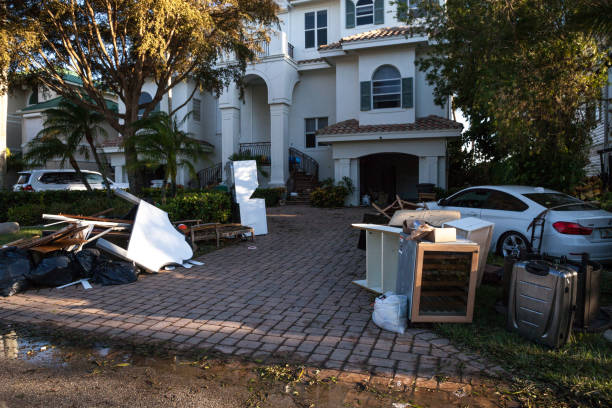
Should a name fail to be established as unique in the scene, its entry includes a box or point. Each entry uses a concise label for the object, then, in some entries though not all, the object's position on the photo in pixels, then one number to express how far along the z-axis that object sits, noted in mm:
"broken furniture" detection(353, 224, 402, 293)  5500
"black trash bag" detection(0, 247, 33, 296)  5945
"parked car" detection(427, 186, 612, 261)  6629
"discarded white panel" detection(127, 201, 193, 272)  6914
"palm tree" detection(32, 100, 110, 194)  12953
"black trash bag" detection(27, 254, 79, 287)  6160
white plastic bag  4355
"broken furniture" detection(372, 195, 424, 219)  9311
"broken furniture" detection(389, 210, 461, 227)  5590
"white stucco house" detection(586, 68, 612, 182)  12422
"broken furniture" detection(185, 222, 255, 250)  9059
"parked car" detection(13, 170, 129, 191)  16734
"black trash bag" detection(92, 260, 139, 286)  6430
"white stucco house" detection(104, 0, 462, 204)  17531
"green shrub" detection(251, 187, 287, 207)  18203
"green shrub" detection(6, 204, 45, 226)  13180
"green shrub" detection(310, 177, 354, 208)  17578
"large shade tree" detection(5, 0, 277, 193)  10781
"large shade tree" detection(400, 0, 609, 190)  8445
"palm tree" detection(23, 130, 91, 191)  12625
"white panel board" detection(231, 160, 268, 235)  10992
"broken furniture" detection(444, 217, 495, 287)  4844
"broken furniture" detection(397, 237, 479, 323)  4270
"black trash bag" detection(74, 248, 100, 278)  6562
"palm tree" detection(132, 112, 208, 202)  11211
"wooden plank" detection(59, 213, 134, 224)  7439
